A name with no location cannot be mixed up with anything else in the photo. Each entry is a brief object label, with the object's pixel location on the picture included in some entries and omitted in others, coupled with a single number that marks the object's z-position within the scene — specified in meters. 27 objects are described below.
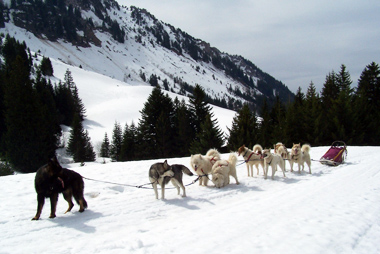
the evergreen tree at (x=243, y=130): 34.20
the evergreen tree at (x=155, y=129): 38.00
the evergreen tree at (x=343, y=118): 34.34
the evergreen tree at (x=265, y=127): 36.16
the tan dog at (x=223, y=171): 9.05
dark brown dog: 6.09
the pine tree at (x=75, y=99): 70.62
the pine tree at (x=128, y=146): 43.62
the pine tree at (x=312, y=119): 35.00
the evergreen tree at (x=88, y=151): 45.72
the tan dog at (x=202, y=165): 9.35
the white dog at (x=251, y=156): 10.91
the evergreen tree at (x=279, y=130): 36.91
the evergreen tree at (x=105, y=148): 55.68
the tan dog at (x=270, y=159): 10.45
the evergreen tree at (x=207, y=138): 33.91
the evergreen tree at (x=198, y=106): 41.34
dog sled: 13.45
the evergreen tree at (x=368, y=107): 35.84
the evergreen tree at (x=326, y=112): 35.31
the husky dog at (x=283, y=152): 12.03
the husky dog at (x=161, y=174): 7.61
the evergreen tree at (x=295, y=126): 37.34
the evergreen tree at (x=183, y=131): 38.81
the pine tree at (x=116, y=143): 52.56
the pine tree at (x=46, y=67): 89.83
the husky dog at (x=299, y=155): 11.66
